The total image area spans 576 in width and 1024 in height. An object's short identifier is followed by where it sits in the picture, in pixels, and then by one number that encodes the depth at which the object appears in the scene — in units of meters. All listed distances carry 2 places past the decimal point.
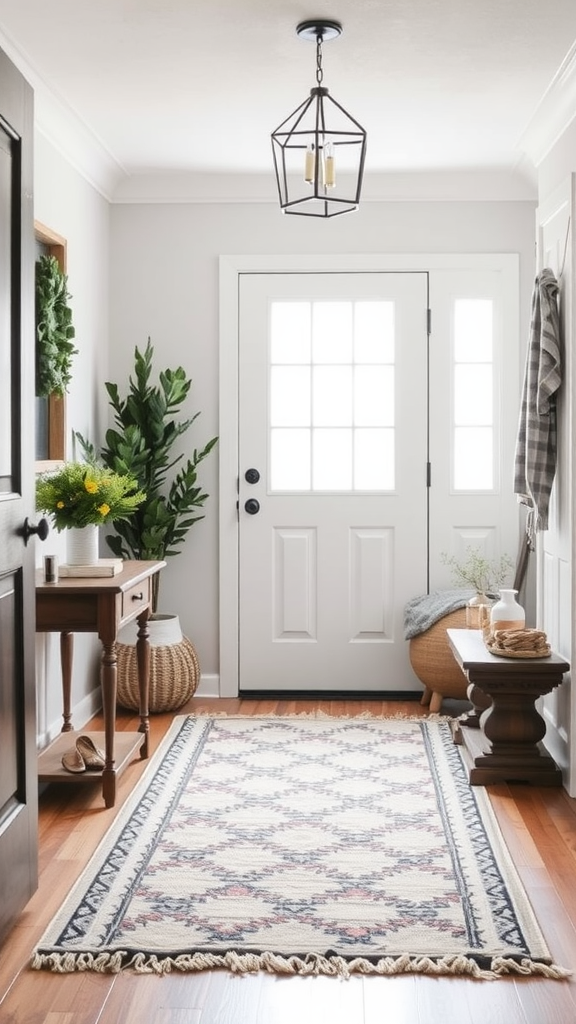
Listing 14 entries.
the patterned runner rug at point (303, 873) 2.54
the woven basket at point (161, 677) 4.95
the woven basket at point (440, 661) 4.88
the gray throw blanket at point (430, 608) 4.93
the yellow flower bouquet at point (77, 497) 3.79
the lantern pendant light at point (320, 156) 3.30
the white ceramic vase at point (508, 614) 4.07
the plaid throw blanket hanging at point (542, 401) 3.97
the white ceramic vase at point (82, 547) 3.83
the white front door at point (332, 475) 5.34
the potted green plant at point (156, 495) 4.98
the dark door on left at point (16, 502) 2.63
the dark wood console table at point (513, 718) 3.82
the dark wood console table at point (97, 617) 3.59
